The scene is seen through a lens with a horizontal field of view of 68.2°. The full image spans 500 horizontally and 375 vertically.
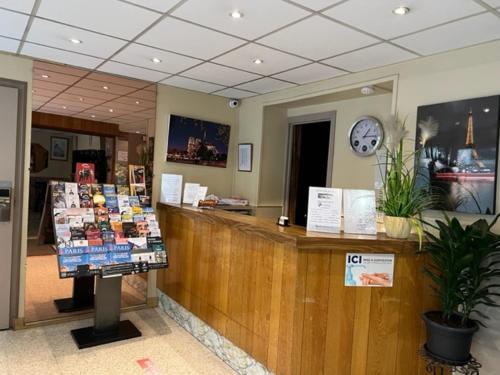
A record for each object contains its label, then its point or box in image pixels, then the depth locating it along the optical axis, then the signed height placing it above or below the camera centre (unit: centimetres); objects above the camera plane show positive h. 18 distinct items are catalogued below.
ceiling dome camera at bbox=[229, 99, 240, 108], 488 +95
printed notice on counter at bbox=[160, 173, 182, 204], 428 -19
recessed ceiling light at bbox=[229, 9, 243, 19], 233 +103
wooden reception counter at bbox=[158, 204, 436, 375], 236 -85
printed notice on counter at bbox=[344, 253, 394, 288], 243 -57
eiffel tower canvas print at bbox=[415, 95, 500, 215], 261 +27
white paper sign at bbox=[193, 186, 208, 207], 406 -24
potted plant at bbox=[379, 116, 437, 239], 255 -12
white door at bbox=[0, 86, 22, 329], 346 -15
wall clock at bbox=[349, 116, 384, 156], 380 +51
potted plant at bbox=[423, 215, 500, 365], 230 -59
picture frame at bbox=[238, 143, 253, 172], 484 +25
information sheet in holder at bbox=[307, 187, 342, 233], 253 -20
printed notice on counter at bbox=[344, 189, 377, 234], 256 -21
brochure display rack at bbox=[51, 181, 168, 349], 322 -68
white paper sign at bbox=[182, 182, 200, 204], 424 -23
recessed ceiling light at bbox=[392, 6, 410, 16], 220 +105
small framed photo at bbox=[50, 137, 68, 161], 466 +21
